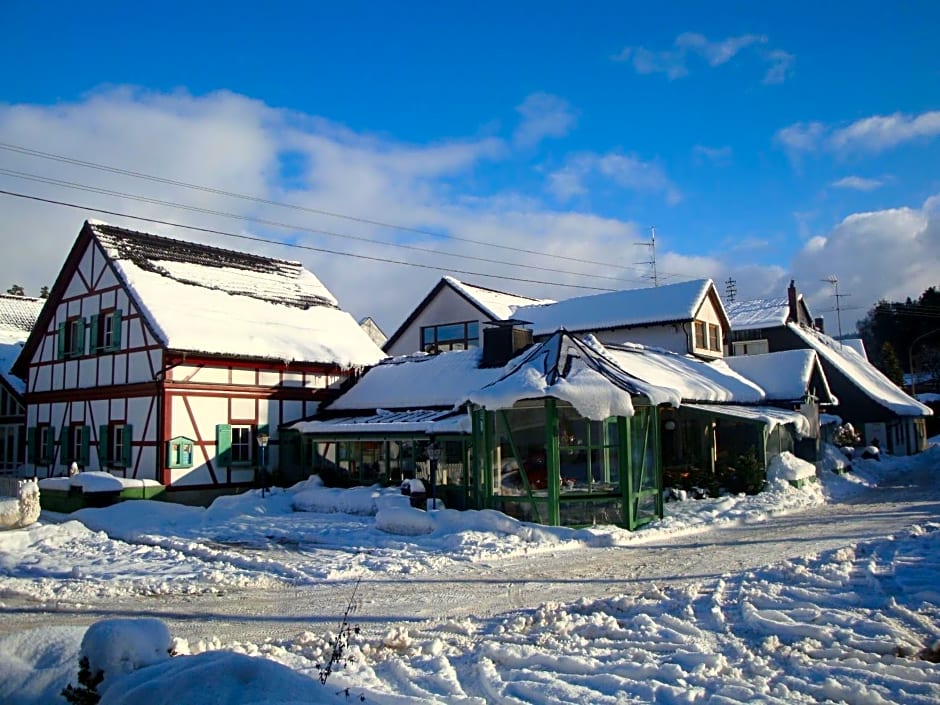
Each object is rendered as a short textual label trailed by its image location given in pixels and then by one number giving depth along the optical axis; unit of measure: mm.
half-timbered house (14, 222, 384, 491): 21781
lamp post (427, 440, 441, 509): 16578
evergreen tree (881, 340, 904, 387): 51531
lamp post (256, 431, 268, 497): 19984
